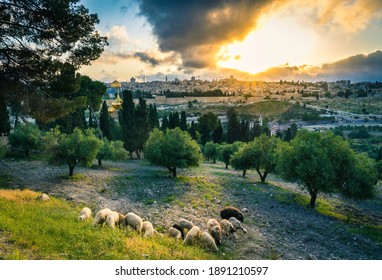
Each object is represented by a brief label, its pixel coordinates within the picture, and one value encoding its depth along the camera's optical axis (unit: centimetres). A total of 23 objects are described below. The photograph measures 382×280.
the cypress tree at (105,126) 5497
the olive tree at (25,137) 3709
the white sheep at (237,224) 1412
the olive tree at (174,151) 2947
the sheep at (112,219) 1005
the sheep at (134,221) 1073
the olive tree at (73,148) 2592
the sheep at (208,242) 1070
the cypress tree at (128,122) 5109
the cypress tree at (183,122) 6919
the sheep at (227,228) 1318
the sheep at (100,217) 1037
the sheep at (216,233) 1159
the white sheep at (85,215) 1128
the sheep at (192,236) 1063
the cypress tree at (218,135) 7350
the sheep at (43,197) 1570
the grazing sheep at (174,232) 1166
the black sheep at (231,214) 1594
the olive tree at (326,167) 2025
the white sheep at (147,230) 1037
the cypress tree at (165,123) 6975
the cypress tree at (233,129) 7344
